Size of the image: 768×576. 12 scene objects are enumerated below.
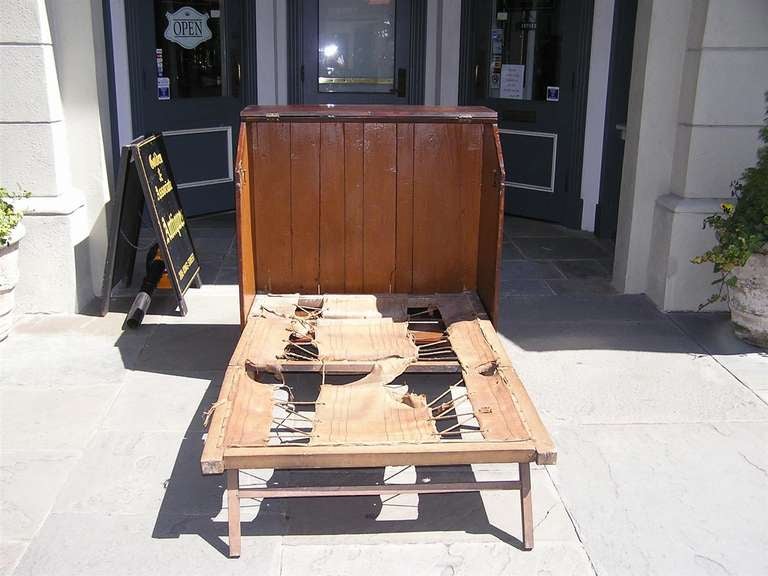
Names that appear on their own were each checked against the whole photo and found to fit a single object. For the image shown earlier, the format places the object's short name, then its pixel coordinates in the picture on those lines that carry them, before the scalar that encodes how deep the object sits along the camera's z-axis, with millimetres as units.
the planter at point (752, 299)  4957
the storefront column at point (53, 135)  5121
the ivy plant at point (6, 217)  4824
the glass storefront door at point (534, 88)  7684
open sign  7613
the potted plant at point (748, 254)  4914
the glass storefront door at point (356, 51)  8281
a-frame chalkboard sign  5371
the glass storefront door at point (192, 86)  7531
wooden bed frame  3986
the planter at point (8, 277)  4914
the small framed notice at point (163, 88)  7660
